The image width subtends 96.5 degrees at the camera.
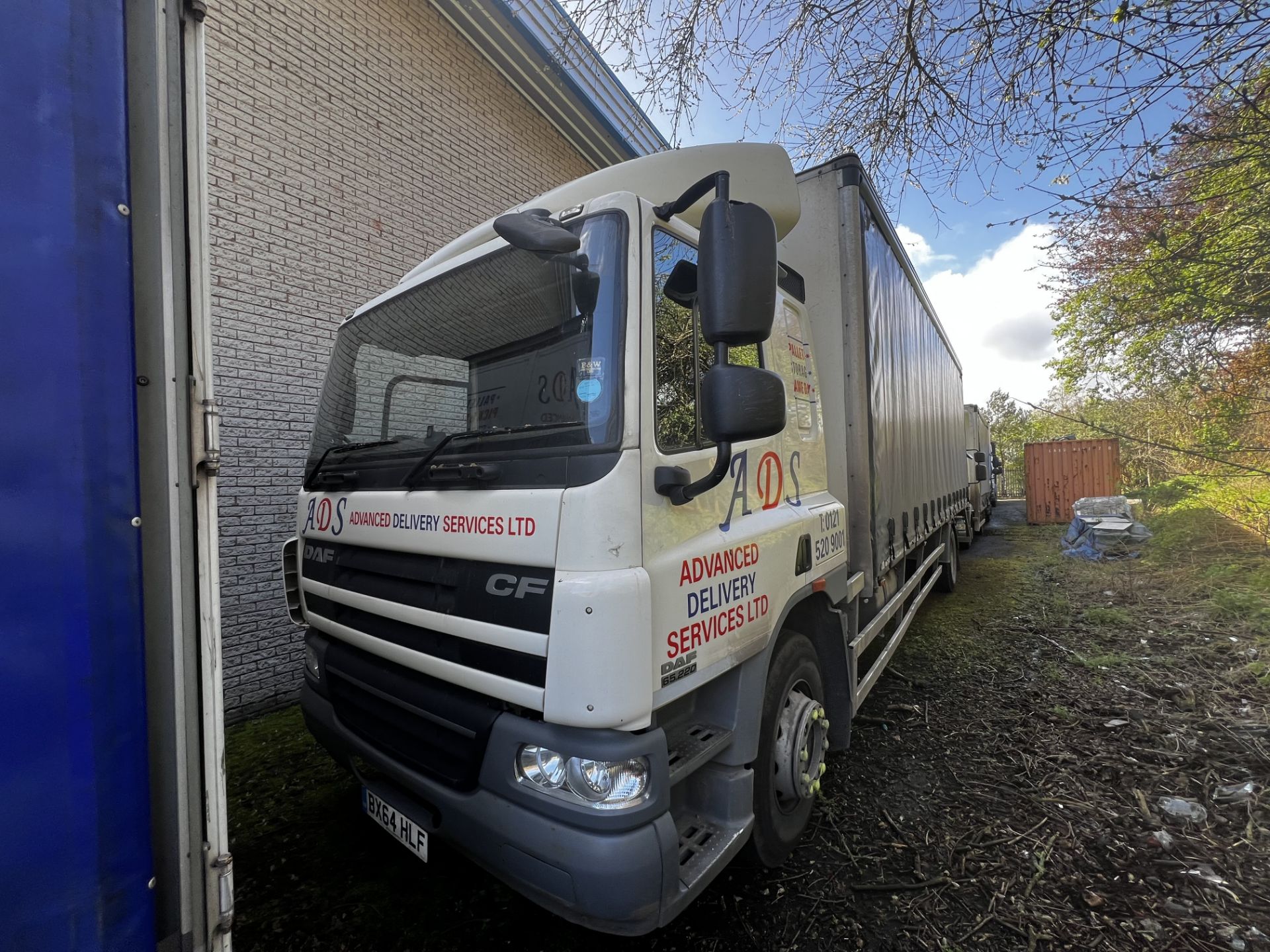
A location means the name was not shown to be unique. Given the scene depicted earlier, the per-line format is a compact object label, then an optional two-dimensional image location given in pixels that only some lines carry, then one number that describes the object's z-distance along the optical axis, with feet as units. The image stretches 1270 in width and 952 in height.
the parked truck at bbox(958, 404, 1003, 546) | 38.17
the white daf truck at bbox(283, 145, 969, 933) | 5.09
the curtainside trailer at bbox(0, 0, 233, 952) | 3.05
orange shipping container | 53.11
